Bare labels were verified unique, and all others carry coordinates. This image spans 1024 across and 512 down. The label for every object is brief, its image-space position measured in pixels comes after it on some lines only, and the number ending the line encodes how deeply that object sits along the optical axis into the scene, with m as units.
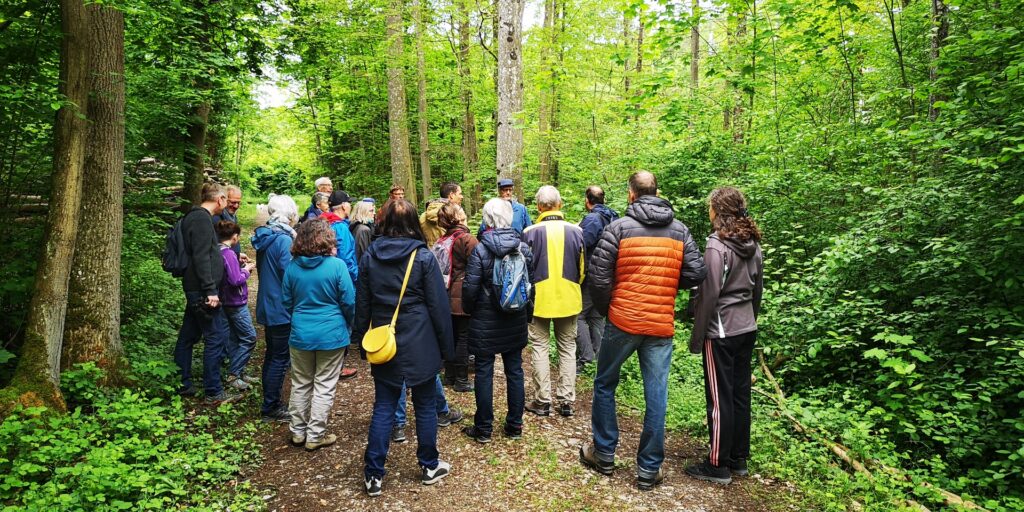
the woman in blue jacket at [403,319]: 3.77
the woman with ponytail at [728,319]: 3.87
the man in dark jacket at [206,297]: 5.12
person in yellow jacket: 4.88
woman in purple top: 5.48
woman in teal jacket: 4.20
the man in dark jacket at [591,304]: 5.90
